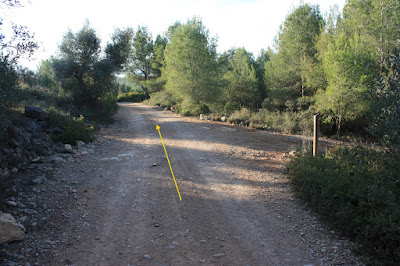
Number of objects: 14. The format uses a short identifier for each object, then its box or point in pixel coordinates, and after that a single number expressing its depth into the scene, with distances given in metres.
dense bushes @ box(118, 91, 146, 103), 49.62
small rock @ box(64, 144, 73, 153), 9.32
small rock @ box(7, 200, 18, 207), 5.36
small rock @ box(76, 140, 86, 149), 10.33
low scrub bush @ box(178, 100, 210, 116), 23.14
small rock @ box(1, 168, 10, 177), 6.39
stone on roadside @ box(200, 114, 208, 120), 20.98
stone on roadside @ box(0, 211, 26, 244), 4.23
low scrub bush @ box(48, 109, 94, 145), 10.18
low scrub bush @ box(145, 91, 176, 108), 30.96
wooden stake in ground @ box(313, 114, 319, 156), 7.99
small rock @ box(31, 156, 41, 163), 7.91
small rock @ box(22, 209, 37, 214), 5.24
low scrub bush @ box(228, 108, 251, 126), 19.59
